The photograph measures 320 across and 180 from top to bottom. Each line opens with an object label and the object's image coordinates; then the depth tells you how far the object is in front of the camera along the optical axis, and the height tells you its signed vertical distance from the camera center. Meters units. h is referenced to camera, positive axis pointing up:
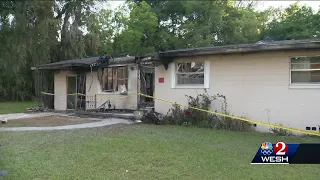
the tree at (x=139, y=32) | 30.42 +5.76
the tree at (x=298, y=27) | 26.91 +5.83
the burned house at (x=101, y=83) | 14.80 +0.18
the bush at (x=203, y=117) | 10.53 -1.17
